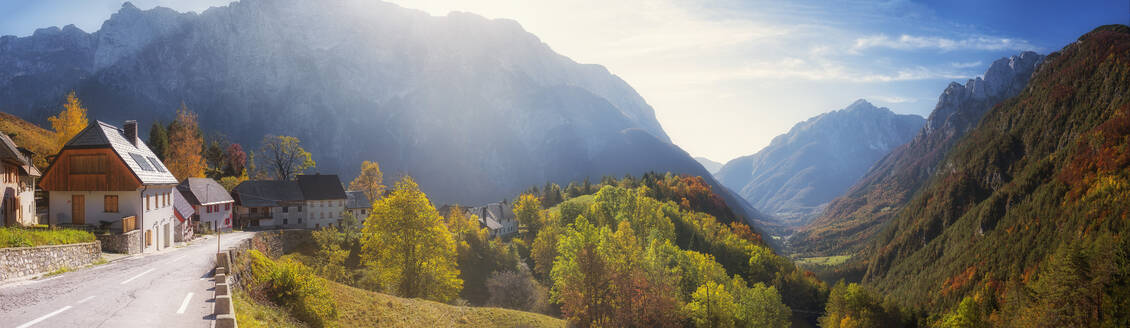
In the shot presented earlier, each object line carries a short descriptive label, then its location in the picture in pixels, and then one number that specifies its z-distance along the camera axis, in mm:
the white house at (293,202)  69375
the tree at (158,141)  76312
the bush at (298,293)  21781
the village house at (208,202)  54594
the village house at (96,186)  32406
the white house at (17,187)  29922
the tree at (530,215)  96875
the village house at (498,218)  110781
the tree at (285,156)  86438
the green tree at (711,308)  54312
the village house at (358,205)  78062
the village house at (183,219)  43156
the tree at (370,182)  91800
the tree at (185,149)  73000
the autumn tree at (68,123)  58144
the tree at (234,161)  88562
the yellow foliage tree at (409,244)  41688
